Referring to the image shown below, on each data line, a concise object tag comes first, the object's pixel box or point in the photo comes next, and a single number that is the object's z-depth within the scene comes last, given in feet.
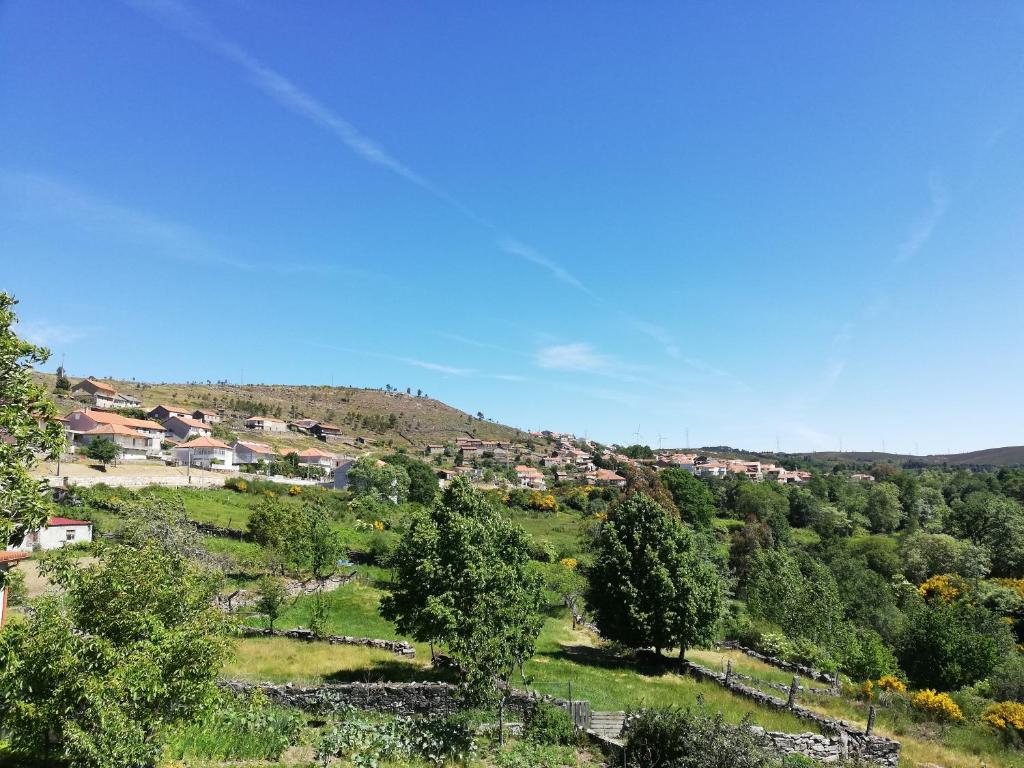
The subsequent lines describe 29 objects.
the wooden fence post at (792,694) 77.66
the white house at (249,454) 370.08
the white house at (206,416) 452.35
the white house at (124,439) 298.56
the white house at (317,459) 386.52
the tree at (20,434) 31.65
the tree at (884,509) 355.15
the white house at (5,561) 54.80
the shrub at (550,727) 60.44
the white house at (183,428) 395.14
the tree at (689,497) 323.37
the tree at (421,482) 306.96
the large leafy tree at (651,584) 103.09
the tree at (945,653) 126.72
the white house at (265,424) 493.36
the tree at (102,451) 254.06
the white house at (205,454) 326.03
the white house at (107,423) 311.52
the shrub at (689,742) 43.96
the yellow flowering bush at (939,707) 83.87
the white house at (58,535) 135.13
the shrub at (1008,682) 108.68
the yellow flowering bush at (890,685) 104.37
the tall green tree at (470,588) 58.90
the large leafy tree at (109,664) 33.58
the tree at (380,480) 290.56
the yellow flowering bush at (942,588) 204.33
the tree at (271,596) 100.32
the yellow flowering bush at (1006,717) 78.79
